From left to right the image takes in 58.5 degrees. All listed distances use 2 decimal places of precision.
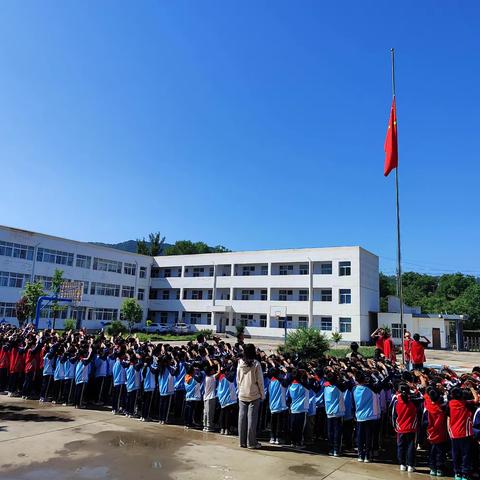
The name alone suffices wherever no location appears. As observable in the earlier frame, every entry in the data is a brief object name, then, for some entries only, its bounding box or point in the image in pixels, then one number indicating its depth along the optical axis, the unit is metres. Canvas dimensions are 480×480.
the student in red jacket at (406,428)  5.95
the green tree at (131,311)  41.34
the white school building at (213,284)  38.34
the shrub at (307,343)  18.69
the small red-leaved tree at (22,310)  30.56
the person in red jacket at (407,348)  11.09
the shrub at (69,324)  34.34
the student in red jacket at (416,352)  10.75
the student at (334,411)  6.67
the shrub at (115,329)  35.16
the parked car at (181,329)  46.19
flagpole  11.77
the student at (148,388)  8.55
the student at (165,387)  8.39
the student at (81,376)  9.27
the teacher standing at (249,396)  6.67
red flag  13.15
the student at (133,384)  8.70
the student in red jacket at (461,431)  5.51
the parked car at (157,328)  45.65
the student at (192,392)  8.09
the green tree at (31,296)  31.11
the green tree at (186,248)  74.21
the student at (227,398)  7.69
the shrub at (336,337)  34.94
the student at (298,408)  7.14
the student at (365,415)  6.39
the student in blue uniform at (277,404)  7.34
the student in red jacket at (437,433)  5.83
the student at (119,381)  8.91
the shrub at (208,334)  37.91
